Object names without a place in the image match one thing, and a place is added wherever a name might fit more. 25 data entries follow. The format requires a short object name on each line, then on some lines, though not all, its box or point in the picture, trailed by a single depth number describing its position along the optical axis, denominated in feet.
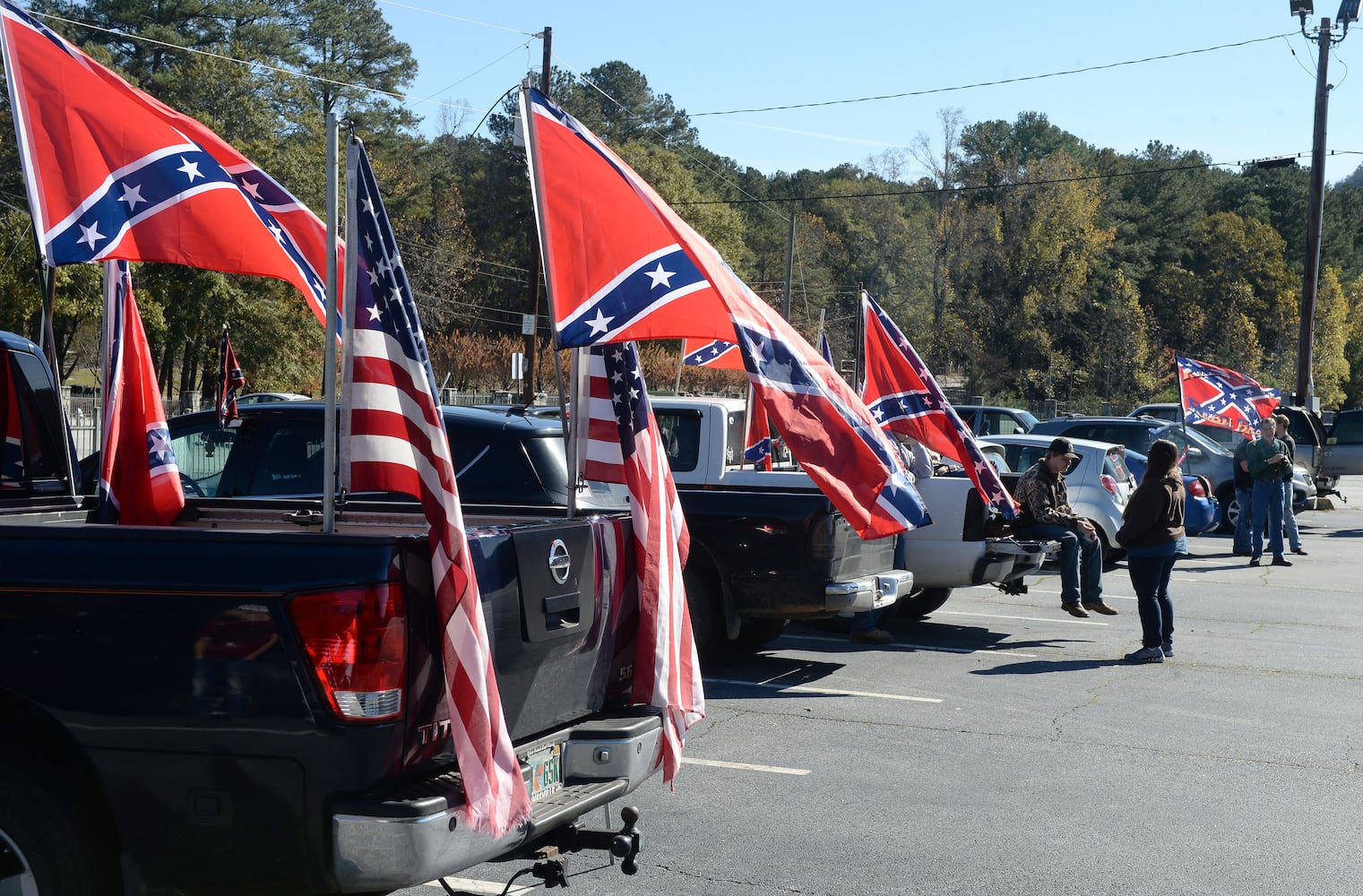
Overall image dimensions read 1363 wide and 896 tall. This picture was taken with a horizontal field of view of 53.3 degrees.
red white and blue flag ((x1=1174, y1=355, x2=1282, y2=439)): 63.67
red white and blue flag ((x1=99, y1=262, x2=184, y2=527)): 18.22
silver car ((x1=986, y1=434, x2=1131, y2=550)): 48.08
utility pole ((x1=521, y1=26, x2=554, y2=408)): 98.19
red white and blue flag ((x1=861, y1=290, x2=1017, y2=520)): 31.22
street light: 92.17
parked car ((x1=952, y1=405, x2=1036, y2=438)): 74.33
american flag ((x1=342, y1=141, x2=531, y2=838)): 12.94
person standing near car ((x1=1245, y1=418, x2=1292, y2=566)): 53.47
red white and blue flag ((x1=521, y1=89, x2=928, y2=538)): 16.79
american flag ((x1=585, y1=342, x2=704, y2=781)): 15.44
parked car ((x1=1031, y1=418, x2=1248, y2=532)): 66.03
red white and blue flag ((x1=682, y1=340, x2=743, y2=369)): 38.49
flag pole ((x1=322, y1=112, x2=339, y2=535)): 12.90
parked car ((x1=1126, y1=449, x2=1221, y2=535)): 56.13
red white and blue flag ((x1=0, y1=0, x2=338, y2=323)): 19.04
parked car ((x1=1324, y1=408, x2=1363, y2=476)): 90.02
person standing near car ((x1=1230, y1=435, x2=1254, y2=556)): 57.31
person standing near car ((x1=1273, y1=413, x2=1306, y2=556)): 55.21
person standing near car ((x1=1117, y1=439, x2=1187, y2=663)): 32.48
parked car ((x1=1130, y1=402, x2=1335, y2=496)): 77.20
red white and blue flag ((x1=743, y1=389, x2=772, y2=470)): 36.42
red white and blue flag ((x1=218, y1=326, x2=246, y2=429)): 26.20
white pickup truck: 29.19
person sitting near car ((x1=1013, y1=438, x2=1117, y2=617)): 38.09
